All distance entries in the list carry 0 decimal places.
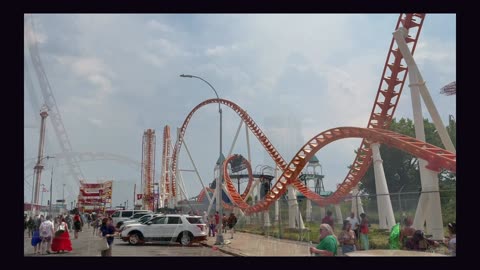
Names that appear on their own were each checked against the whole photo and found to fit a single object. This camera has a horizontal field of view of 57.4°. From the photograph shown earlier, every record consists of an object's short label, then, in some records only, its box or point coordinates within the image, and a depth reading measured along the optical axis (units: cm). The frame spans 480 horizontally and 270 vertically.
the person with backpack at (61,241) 1850
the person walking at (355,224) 1681
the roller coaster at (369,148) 2169
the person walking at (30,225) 2802
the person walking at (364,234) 1592
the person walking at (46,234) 1811
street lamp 2500
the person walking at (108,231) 1557
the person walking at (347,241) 1294
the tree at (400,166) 6116
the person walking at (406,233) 1359
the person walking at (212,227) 3211
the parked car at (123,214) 3925
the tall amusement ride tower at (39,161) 4043
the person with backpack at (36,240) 1830
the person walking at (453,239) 1147
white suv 2414
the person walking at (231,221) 3150
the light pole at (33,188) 3943
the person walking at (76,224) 2790
